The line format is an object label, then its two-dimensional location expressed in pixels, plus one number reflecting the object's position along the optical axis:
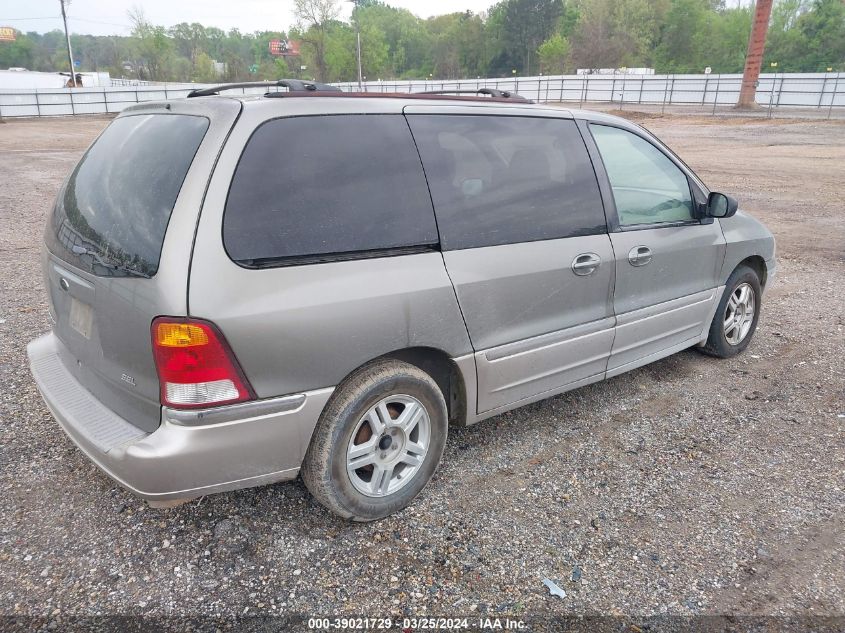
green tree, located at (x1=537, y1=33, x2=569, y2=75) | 85.38
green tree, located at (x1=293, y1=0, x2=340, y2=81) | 73.44
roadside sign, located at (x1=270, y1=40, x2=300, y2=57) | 94.64
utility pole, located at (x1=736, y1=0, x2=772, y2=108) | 37.91
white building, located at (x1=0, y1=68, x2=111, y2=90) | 64.06
